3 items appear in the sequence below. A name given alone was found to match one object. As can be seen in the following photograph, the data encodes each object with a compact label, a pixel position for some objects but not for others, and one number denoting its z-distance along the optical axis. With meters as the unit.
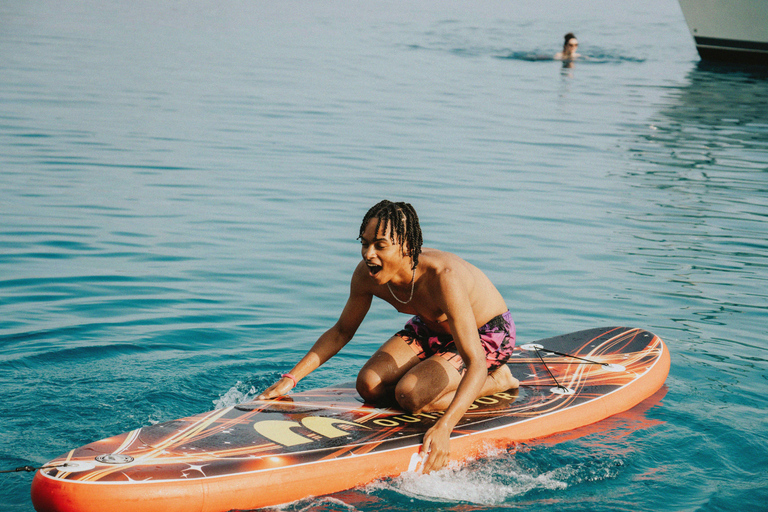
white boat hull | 25.03
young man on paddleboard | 4.21
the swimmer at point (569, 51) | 26.28
